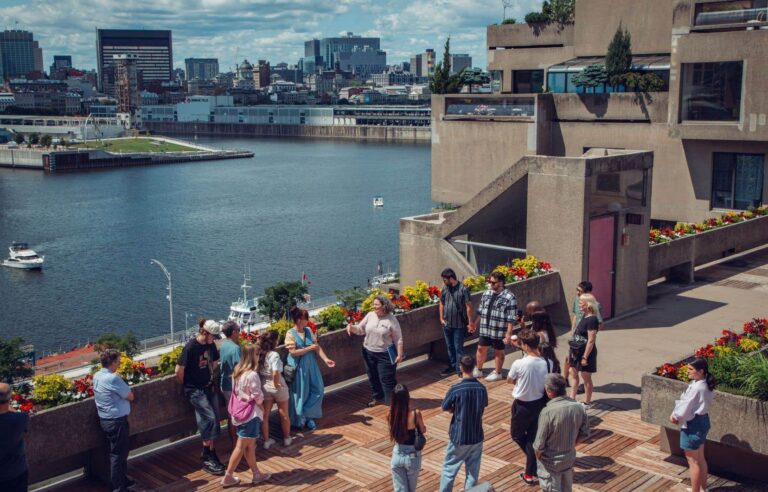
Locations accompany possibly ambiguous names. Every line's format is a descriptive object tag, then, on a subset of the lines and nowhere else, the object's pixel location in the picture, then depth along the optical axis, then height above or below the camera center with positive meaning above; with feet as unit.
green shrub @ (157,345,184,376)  35.83 -10.68
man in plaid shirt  40.42 -9.88
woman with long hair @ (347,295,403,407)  38.65 -10.69
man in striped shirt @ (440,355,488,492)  28.22 -10.38
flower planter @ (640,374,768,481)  30.91 -11.79
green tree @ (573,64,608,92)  116.78 +4.07
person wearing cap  33.53 -10.78
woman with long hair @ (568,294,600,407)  37.63 -10.50
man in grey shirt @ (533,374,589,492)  27.32 -10.34
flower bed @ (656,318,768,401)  31.50 -9.99
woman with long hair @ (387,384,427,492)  26.61 -10.29
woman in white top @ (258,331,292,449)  34.17 -11.12
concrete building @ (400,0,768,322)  55.26 -4.01
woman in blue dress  36.91 -11.53
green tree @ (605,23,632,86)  114.52 +6.62
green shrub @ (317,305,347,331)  42.32 -10.39
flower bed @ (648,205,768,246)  67.21 -10.30
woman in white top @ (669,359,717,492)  29.35 -10.61
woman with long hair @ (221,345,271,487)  31.83 -11.39
